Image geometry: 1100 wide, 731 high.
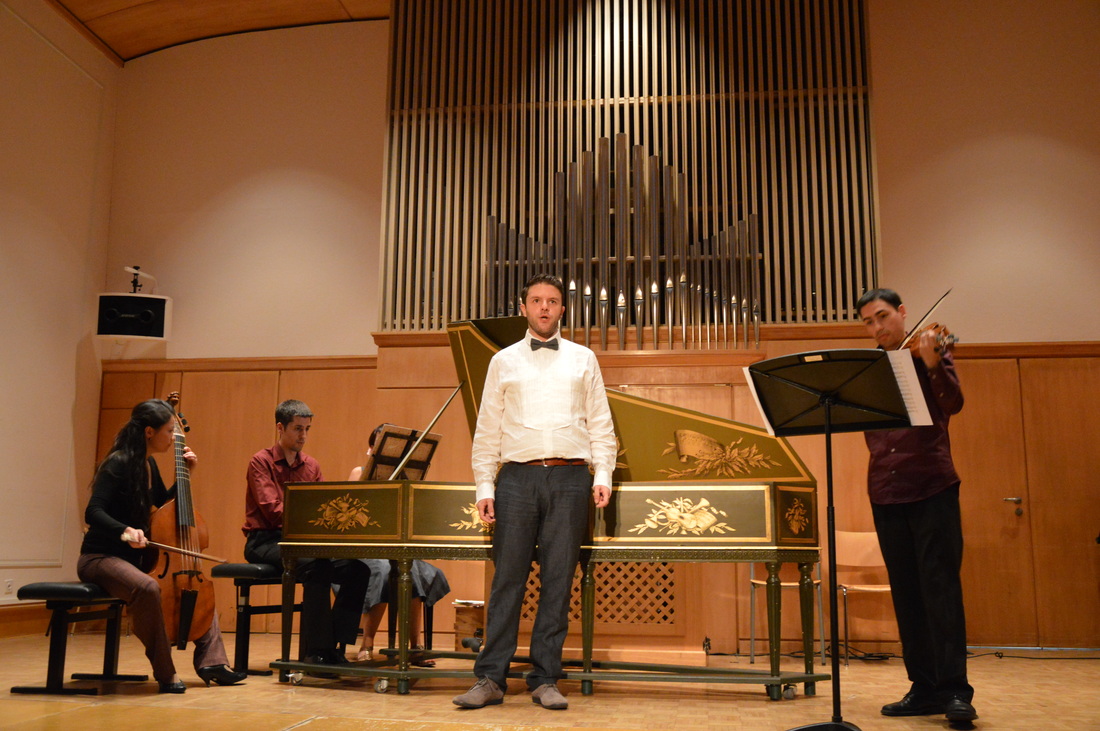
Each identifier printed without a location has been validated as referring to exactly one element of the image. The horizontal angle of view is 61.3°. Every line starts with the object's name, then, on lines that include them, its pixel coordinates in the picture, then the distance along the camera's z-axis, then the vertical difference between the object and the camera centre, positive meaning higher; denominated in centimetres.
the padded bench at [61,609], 360 -55
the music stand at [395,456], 409 +7
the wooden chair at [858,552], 573 -47
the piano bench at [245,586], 420 -54
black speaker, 725 +119
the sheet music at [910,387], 278 +27
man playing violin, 320 -18
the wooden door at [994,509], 595 -21
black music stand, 276 +25
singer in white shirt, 347 +1
